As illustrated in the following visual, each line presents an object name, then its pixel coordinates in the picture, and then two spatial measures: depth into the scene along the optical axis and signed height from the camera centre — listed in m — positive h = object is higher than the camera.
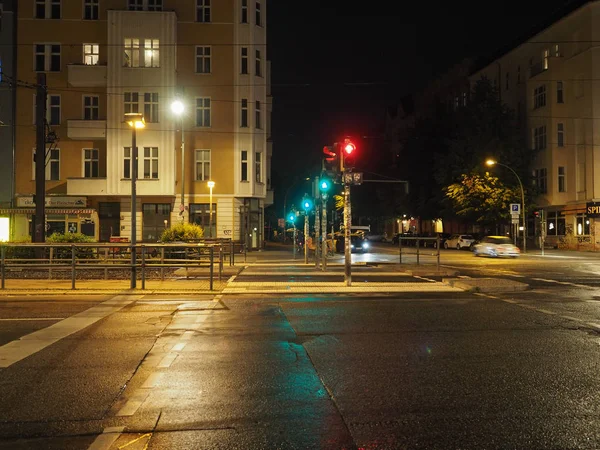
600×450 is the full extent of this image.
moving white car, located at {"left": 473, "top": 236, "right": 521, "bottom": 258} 40.28 -0.83
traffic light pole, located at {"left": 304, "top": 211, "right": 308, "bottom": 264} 29.45 +0.16
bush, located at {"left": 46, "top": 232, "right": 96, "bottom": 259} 21.66 -0.50
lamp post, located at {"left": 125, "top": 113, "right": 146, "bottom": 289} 17.52 +2.24
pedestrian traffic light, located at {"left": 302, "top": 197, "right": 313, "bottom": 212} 30.08 +1.48
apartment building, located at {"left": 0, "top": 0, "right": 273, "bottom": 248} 41.34 +8.53
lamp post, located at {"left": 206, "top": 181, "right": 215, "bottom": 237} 38.94 +2.30
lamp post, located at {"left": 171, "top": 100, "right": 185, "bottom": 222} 37.32 +4.75
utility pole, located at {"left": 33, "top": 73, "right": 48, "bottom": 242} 25.80 +3.63
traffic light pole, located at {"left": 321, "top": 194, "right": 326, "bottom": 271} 24.84 +0.31
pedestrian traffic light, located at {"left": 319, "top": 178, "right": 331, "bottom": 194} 24.16 +1.94
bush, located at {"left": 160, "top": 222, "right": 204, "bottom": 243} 31.58 +0.05
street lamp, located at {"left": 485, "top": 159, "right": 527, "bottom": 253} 50.74 +5.92
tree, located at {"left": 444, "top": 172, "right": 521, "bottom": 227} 55.50 +3.38
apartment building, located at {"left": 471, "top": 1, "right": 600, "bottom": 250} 48.97 +9.87
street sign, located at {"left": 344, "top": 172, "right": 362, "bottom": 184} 17.97 +1.64
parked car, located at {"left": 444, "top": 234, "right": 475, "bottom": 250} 56.12 -0.58
